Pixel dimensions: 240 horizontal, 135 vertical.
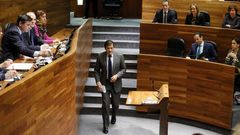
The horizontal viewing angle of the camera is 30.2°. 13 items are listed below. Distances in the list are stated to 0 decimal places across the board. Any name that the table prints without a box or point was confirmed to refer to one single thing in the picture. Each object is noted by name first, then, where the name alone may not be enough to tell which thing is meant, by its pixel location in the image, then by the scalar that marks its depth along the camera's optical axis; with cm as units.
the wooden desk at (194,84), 614
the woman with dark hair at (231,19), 753
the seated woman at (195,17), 774
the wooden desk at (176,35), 697
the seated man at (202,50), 676
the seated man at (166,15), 798
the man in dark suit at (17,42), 490
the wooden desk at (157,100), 507
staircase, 707
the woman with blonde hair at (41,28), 662
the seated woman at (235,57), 637
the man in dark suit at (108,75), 627
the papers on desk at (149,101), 512
